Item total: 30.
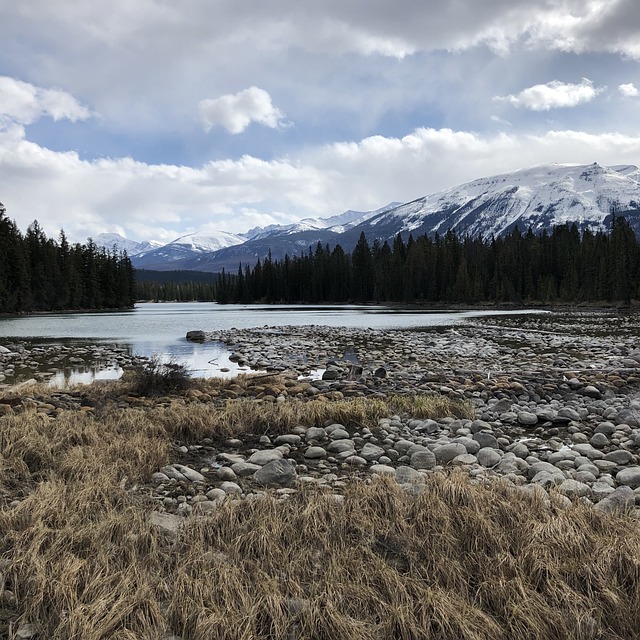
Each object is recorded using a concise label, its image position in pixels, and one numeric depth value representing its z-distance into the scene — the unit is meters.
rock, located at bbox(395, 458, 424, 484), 5.01
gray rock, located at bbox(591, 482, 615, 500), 4.63
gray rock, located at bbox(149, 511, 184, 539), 3.80
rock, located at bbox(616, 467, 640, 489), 5.03
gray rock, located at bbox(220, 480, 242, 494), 4.89
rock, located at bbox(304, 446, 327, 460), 6.38
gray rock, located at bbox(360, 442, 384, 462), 6.31
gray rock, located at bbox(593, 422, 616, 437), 7.38
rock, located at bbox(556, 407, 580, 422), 8.30
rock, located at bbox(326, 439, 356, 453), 6.61
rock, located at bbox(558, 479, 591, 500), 4.57
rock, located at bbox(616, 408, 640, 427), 7.82
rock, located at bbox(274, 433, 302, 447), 6.98
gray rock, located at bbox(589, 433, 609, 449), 6.82
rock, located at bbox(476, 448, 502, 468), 5.98
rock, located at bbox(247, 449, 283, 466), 5.96
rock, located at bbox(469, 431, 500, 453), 6.64
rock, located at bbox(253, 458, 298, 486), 5.23
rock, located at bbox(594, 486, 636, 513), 4.13
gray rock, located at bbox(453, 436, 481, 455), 6.46
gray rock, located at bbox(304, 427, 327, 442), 7.20
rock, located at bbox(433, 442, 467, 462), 6.18
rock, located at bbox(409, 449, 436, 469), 5.88
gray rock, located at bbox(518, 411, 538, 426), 8.26
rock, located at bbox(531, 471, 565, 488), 4.93
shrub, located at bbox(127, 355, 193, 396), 11.35
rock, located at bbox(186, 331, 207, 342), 29.81
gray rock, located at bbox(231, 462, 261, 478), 5.57
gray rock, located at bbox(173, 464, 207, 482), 5.36
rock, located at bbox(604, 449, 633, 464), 6.00
